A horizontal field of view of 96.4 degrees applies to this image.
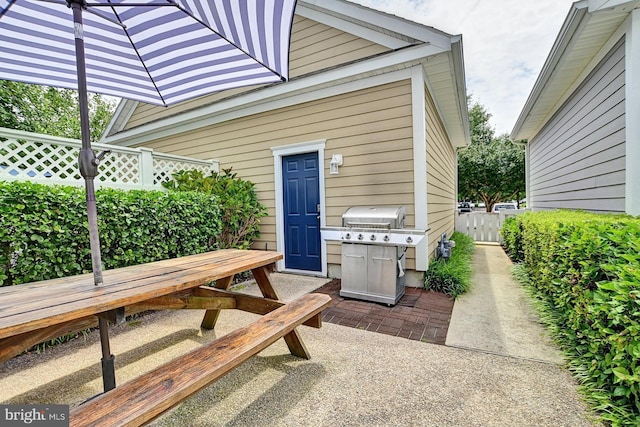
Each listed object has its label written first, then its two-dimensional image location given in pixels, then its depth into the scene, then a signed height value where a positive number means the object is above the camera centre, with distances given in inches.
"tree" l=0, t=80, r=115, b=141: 278.9 +144.3
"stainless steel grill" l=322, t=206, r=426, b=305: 131.3 -24.5
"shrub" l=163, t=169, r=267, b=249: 181.8 +1.8
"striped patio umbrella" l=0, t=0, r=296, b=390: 63.2 +43.7
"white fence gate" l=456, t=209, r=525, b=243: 341.4 -33.5
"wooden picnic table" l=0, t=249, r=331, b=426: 41.3 -25.8
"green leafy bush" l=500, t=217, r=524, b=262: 227.1 -35.8
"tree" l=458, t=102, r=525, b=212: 509.4 +46.9
